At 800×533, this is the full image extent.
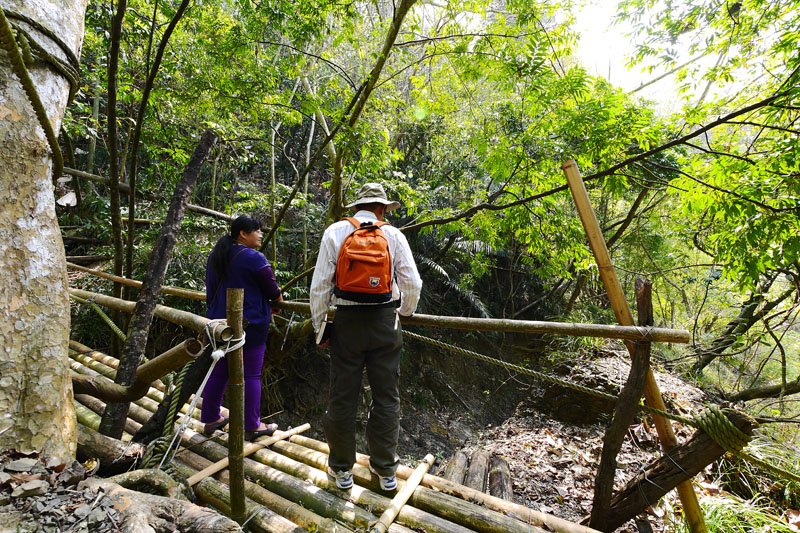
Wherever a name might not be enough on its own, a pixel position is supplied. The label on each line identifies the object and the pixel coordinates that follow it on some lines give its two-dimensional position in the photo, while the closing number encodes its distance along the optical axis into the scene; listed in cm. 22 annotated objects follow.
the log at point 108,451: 167
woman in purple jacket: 281
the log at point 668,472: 180
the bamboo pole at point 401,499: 194
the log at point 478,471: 299
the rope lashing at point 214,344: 136
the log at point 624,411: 199
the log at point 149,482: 135
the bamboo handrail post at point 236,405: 153
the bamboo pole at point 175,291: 367
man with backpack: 230
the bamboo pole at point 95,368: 356
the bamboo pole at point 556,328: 193
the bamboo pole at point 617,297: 200
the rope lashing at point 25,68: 115
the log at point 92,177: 367
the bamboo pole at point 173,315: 147
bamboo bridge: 175
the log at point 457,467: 305
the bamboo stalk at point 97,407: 291
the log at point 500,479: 301
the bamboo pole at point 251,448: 230
